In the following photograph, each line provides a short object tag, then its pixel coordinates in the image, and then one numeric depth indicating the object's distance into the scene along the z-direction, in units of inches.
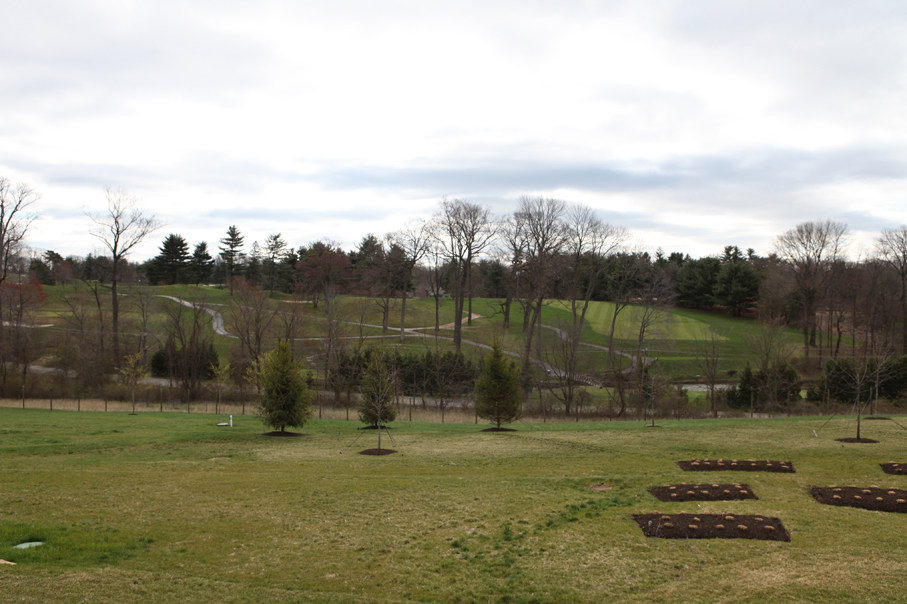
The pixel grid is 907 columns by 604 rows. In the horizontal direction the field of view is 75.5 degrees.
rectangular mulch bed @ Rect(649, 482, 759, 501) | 604.4
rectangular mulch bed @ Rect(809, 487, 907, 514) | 553.6
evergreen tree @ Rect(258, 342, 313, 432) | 1144.2
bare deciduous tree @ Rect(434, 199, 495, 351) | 2335.1
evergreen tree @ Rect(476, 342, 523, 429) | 1245.7
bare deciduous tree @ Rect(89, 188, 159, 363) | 2084.2
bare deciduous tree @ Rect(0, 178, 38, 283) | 1886.1
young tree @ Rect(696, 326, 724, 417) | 1727.6
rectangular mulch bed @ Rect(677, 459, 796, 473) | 740.0
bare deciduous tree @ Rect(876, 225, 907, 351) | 2304.4
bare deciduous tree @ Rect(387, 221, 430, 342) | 2562.7
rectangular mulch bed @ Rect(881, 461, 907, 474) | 700.7
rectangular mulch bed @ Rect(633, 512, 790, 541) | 484.1
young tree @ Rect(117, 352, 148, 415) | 1536.9
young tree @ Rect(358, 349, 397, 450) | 1214.9
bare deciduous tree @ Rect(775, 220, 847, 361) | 2445.9
